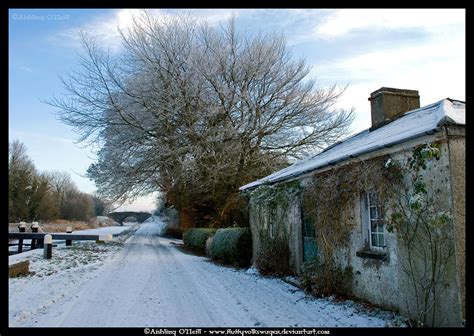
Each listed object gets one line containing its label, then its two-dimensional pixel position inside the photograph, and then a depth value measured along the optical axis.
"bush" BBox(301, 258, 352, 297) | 7.93
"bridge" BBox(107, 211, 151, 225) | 70.46
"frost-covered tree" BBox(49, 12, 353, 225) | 20.45
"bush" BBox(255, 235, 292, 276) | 10.73
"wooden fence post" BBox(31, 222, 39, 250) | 20.70
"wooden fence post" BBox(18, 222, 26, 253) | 21.92
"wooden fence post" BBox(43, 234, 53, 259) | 12.80
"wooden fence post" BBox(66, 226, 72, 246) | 19.08
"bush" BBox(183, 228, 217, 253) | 18.61
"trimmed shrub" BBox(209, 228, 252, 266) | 13.29
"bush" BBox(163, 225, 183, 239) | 29.40
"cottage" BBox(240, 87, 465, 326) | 5.50
